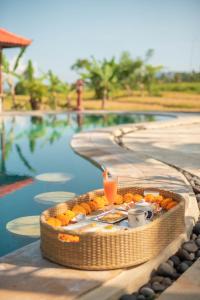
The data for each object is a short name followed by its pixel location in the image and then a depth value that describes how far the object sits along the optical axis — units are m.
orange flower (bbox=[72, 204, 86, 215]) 3.62
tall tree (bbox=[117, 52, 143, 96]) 31.84
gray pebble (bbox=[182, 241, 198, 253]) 3.56
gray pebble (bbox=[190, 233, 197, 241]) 3.88
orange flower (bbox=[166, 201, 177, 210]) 3.74
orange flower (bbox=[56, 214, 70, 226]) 3.39
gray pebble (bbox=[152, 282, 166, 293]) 2.94
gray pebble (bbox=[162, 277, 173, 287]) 3.03
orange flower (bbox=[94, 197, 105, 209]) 3.78
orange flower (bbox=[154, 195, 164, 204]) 3.82
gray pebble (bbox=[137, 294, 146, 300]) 2.79
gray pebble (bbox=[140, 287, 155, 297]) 2.85
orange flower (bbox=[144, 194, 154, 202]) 3.84
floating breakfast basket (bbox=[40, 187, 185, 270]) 2.96
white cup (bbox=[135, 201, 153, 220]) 3.49
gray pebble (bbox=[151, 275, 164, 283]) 3.08
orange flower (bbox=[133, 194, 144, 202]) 3.92
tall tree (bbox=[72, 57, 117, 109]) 22.20
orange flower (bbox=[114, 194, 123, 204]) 3.93
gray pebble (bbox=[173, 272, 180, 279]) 3.15
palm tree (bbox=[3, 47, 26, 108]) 19.83
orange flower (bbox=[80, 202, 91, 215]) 3.71
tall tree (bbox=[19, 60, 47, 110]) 20.12
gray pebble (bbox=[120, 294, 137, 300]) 2.75
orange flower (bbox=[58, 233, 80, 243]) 2.97
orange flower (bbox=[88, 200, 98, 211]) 3.77
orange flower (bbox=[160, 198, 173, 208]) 3.78
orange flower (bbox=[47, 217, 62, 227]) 3.26
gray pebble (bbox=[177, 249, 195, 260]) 3.44
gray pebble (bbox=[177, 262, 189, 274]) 3.23
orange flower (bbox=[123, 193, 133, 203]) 3.96
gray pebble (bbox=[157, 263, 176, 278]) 3.15
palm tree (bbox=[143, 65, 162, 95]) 31.55
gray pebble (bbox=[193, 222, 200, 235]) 4.00
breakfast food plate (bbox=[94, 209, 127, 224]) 3.45
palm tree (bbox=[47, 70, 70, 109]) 21.44
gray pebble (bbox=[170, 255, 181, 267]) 3.35
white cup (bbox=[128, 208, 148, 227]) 3.25
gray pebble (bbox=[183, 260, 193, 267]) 3.35
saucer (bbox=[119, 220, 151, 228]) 3.35
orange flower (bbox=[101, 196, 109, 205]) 3.87
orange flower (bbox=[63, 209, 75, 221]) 3.45
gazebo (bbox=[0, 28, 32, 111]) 17.44
